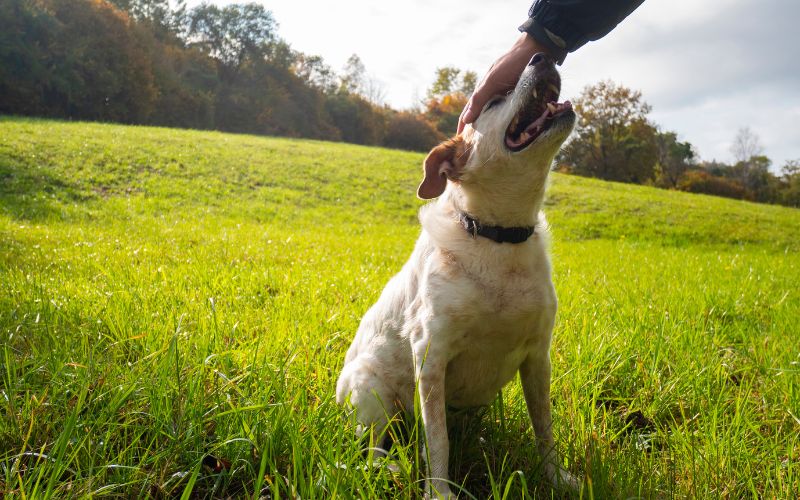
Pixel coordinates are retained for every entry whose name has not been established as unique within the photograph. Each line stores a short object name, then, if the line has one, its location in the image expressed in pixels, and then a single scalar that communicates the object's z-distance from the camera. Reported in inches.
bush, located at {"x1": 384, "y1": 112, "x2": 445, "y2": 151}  1895.8
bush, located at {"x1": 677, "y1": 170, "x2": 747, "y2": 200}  1721.2
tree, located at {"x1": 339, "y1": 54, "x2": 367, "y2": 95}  2375.1
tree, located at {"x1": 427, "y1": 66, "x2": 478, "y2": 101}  2356.1
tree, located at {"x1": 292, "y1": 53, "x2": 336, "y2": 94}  2034.9
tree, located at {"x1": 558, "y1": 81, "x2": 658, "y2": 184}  1797.5
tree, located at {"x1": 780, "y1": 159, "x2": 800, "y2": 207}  1610.5
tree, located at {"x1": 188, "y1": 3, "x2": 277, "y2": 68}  1914.4
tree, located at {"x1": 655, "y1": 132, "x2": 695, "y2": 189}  1690.5
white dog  87.7
